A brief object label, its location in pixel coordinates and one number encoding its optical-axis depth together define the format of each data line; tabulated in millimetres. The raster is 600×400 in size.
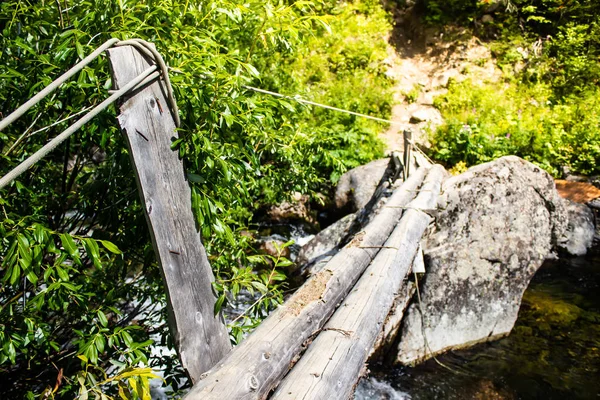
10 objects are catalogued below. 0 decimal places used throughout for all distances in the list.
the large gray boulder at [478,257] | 4375
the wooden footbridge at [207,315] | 1578
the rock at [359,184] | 7625
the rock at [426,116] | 10453
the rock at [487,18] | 12117
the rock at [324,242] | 5766
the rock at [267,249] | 6521
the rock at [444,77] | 11375
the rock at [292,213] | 8094
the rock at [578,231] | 7145
